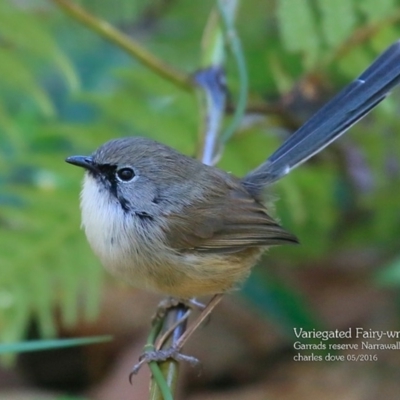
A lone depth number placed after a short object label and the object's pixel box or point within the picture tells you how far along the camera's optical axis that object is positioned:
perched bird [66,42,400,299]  5.22
